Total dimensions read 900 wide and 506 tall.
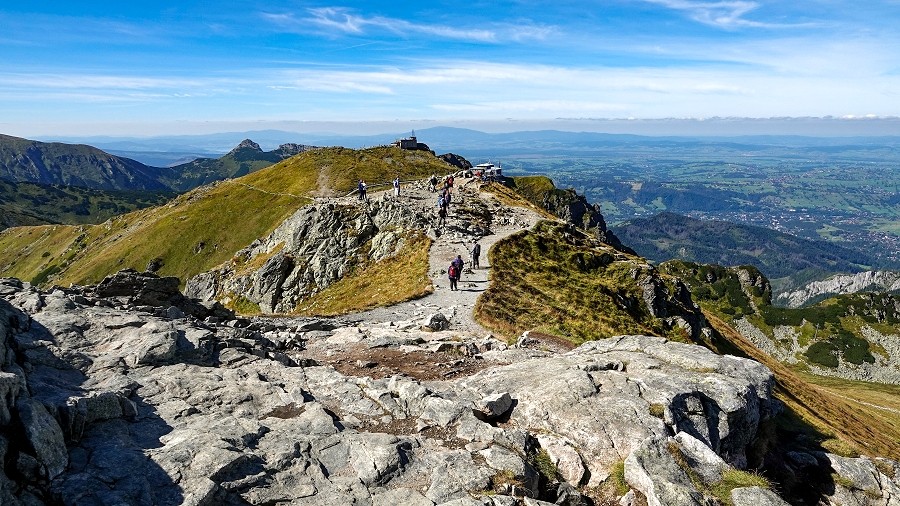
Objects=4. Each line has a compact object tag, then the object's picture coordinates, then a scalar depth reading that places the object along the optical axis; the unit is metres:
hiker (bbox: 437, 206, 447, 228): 60.87
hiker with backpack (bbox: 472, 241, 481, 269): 48.47
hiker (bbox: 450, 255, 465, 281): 43.50
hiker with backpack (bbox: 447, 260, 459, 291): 43.16
